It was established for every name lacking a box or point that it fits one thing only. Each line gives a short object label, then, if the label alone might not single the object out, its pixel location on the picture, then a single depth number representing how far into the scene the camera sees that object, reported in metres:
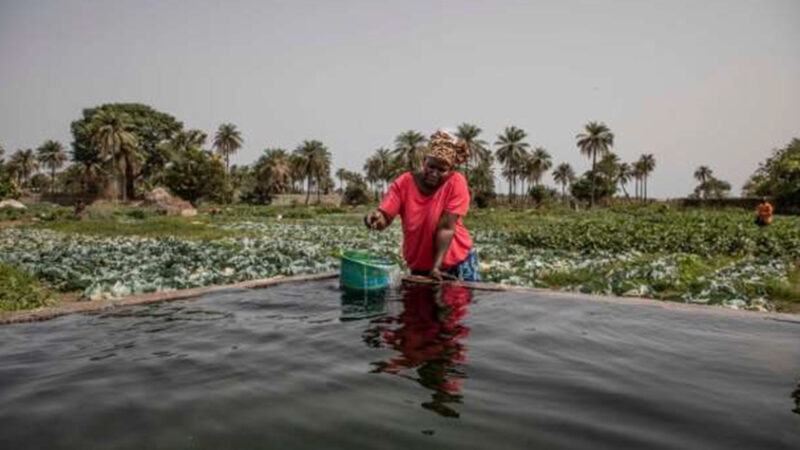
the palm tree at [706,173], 106.88
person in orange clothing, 21.64
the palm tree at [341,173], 113.31
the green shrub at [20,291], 6.69
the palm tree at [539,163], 82.81
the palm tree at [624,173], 96.28
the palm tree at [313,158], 83.00
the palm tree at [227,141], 82.81
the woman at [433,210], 5.29
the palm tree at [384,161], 95.35
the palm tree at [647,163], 95.75
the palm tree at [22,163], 93.39
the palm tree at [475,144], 71.88
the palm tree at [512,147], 73.56
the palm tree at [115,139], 58.72
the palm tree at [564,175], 101.56
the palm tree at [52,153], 88.69
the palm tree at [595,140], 69.12
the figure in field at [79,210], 32.03
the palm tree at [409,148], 75.94
